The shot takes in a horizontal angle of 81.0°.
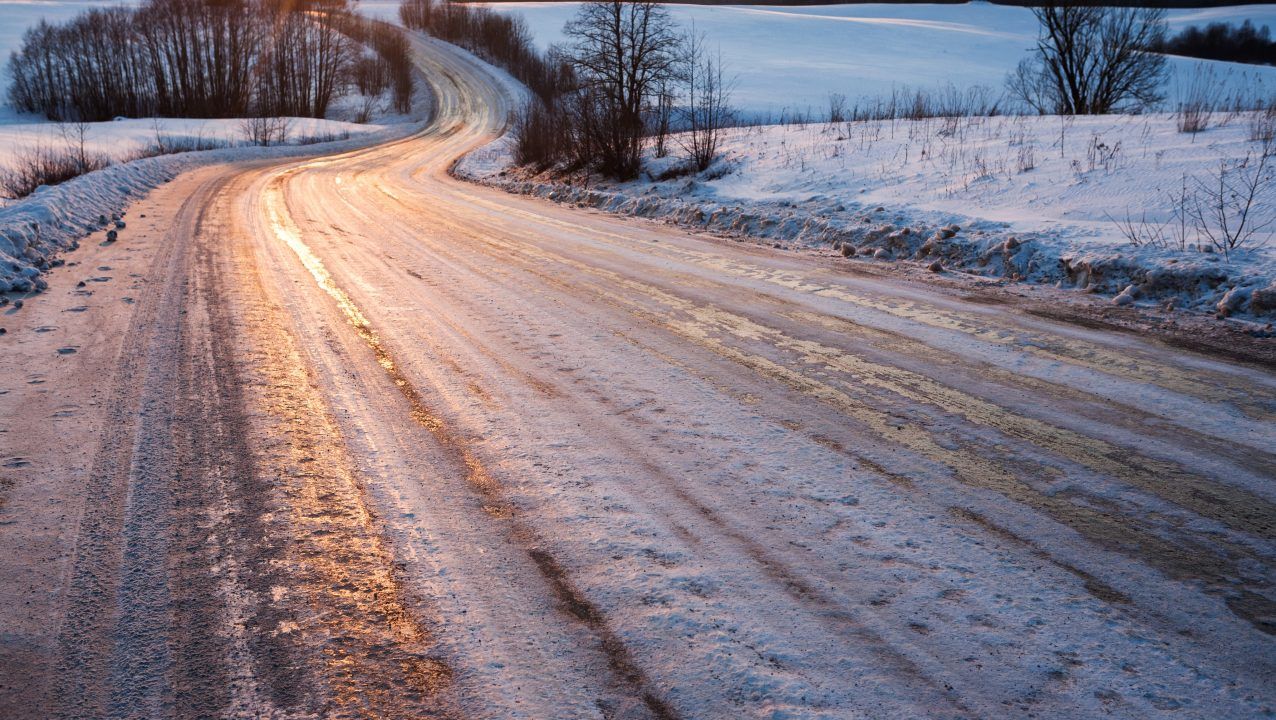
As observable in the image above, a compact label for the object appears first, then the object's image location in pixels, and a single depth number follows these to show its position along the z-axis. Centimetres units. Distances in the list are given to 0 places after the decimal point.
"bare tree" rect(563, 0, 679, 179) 1917
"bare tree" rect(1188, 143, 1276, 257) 668
